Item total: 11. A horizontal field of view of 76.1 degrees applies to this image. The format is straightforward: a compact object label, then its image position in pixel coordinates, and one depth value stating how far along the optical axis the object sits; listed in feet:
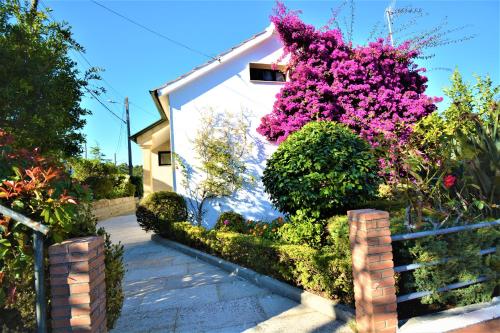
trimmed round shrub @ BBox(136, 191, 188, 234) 28.22
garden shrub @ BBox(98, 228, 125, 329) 10.18
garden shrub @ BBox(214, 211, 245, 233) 26.25
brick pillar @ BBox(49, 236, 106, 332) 8.23
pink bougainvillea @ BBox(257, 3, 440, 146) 31.76
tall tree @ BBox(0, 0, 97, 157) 18.26
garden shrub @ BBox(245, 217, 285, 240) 21.27
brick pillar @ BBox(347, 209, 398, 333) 9.89
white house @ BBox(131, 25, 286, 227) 31.14
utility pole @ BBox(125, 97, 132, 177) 73.20
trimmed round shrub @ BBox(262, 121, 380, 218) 17.87
